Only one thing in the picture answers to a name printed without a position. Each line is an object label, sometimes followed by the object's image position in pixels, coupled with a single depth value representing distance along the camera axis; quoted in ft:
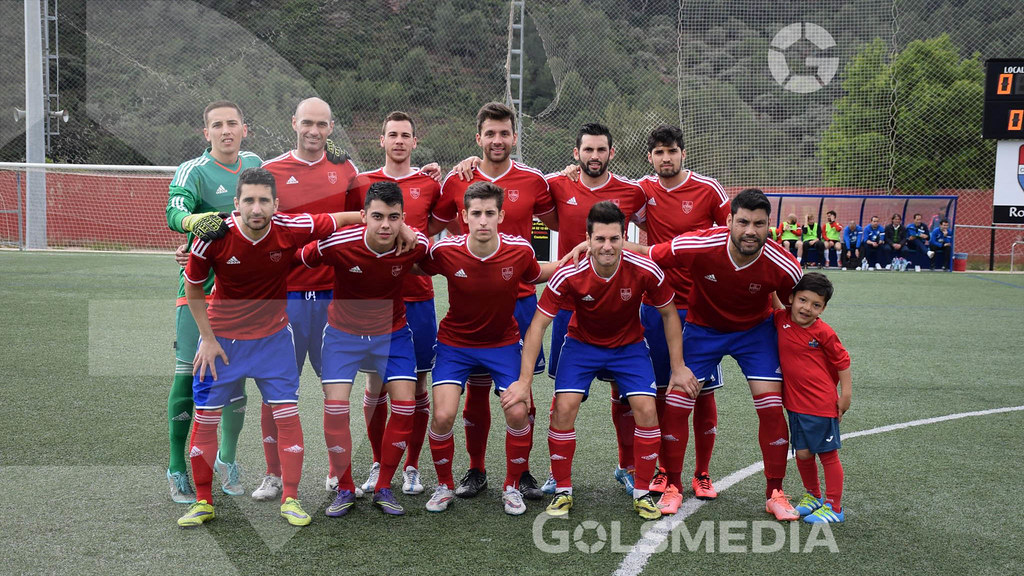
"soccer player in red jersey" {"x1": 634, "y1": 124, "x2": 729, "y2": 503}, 13.51
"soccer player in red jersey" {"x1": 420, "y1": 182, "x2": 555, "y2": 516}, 13.03
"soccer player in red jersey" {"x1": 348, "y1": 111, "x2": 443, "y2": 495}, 14.17
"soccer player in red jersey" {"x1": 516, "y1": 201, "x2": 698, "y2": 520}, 12.78
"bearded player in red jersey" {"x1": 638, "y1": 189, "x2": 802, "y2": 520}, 12.64
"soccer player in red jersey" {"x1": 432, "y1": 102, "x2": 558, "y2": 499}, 14.10
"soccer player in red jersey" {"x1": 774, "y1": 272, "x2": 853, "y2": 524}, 12.43
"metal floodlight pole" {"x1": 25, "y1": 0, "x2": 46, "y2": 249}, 61.05
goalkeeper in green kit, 13.08
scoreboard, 45.14
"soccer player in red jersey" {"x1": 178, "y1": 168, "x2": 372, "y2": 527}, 12.09
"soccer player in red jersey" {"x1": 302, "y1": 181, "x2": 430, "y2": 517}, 12.58
